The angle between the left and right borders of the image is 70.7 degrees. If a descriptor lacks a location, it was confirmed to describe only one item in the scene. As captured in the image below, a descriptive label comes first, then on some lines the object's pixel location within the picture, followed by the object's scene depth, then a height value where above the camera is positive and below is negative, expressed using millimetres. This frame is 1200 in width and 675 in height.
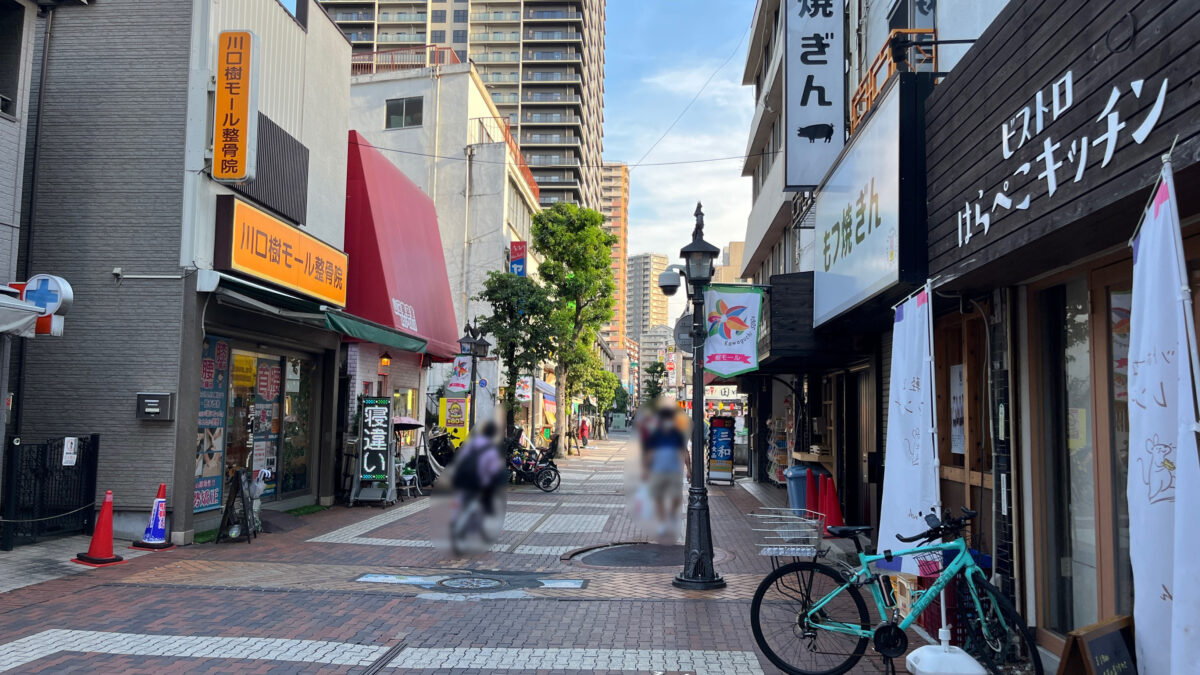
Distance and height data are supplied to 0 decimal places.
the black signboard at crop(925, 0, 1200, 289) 4152 +1731
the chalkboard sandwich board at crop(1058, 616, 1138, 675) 5043 -1430
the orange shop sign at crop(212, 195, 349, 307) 12696 +2435
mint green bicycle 6652 -1682
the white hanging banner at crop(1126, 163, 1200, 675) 3998 -169
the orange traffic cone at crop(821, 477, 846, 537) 12367 -1370
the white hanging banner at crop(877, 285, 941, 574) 7066 -189
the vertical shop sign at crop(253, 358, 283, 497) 15203 -264
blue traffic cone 12086 -1833
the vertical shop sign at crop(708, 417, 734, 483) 23531 -1231
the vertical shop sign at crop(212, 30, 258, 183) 11742 +4058
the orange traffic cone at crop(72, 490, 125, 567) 10883 -1930
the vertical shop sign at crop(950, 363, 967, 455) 9478 +2
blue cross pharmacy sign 11305 +1392
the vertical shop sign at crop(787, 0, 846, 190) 12891 +4867
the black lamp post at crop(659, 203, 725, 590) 8741 -1420
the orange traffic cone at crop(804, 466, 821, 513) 13635 -1340
